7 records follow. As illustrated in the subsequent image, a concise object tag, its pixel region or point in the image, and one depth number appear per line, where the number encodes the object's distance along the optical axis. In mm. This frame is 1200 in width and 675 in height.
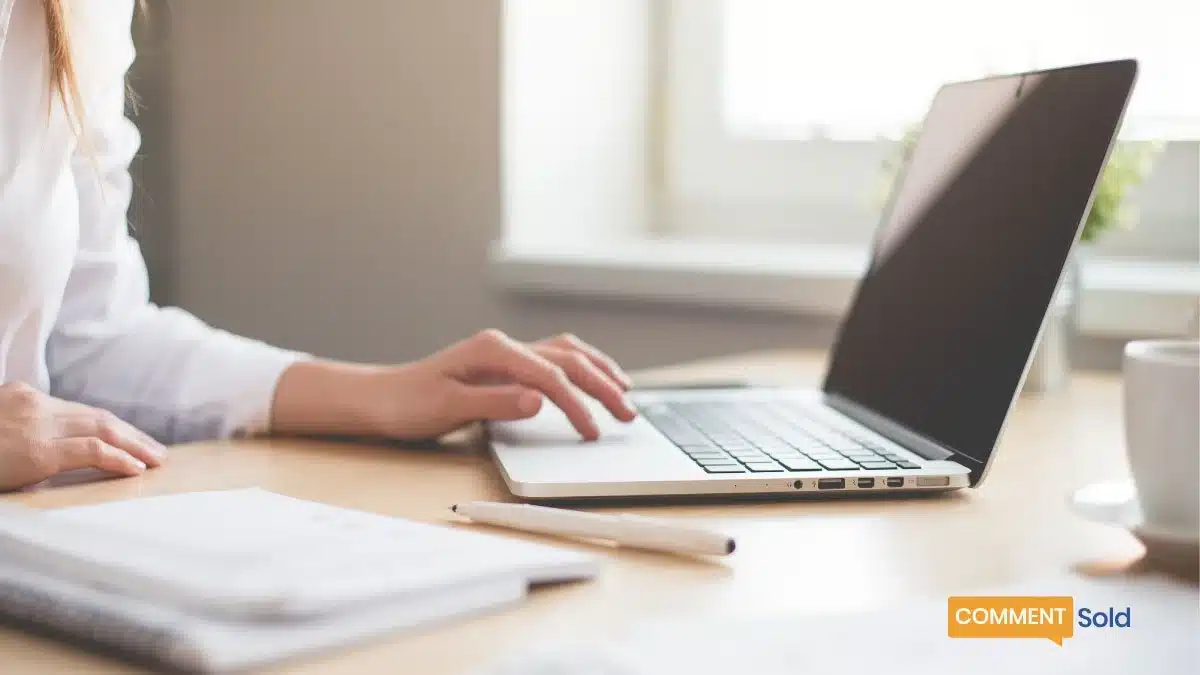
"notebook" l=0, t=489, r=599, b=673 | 471
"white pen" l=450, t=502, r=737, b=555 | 620
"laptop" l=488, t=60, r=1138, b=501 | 782
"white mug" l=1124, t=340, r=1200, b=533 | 633
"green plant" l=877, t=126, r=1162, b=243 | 1271
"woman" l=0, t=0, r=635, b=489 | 857
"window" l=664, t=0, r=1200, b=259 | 1497
